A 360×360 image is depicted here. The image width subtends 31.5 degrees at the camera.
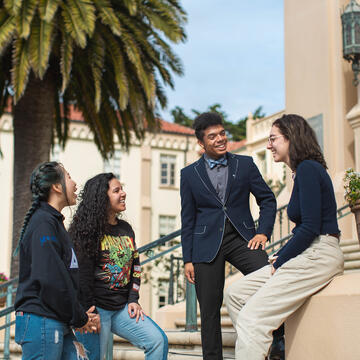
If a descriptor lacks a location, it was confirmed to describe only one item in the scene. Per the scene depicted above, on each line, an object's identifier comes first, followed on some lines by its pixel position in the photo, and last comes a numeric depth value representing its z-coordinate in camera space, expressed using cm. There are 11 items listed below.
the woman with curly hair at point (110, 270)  424
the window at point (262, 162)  3372
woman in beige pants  360
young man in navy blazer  445
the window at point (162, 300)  3453
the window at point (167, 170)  3700
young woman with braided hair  328
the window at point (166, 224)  3619
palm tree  1143
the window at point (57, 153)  3403
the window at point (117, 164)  3519
